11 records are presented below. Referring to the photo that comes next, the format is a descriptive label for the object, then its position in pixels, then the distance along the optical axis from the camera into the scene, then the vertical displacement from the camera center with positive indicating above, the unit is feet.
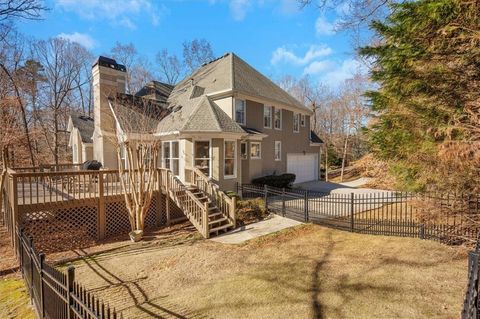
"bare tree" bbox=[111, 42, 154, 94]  94.79 +37.33
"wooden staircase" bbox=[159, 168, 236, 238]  32.04 -6.42
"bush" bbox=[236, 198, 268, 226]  37.35 -8.39
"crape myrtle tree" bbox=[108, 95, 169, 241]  31.99 -2.68
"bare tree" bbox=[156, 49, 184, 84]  116.88 +40.67
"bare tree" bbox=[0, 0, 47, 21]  30.55 +17.49
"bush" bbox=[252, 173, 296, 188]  54.39 -5.44
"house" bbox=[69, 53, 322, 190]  44.93 +6.72
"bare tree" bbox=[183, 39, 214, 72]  114.93 +45.98
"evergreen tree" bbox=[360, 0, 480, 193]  18.13 +5.37
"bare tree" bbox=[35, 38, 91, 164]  88.58 +28.85
